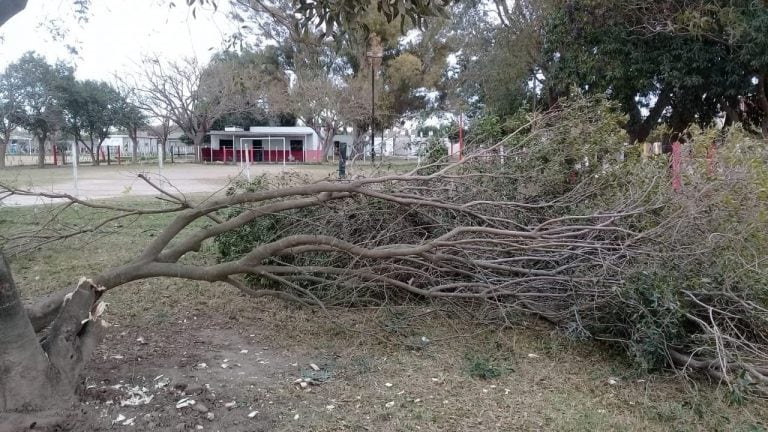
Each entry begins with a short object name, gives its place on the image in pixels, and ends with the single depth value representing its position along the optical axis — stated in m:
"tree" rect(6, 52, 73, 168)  33.09
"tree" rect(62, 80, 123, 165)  36.59
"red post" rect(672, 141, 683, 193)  4.36
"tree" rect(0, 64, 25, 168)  32.41
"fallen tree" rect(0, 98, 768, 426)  3.27
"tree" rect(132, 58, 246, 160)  35.81
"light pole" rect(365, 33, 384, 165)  20.78
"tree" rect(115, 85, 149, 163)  39.40
